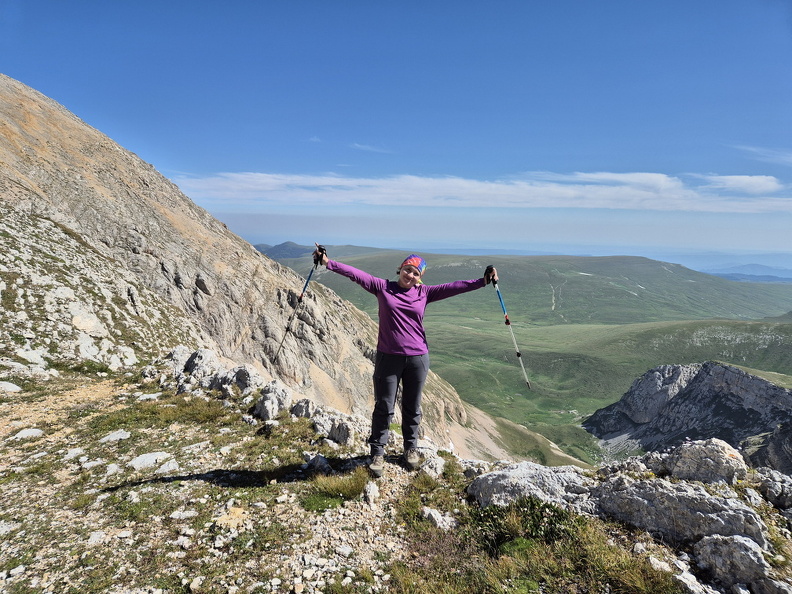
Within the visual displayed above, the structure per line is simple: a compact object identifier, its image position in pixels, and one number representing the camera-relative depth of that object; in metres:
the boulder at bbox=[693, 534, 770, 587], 4.78
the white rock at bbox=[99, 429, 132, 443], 10.37
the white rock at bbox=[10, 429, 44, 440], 10.38
